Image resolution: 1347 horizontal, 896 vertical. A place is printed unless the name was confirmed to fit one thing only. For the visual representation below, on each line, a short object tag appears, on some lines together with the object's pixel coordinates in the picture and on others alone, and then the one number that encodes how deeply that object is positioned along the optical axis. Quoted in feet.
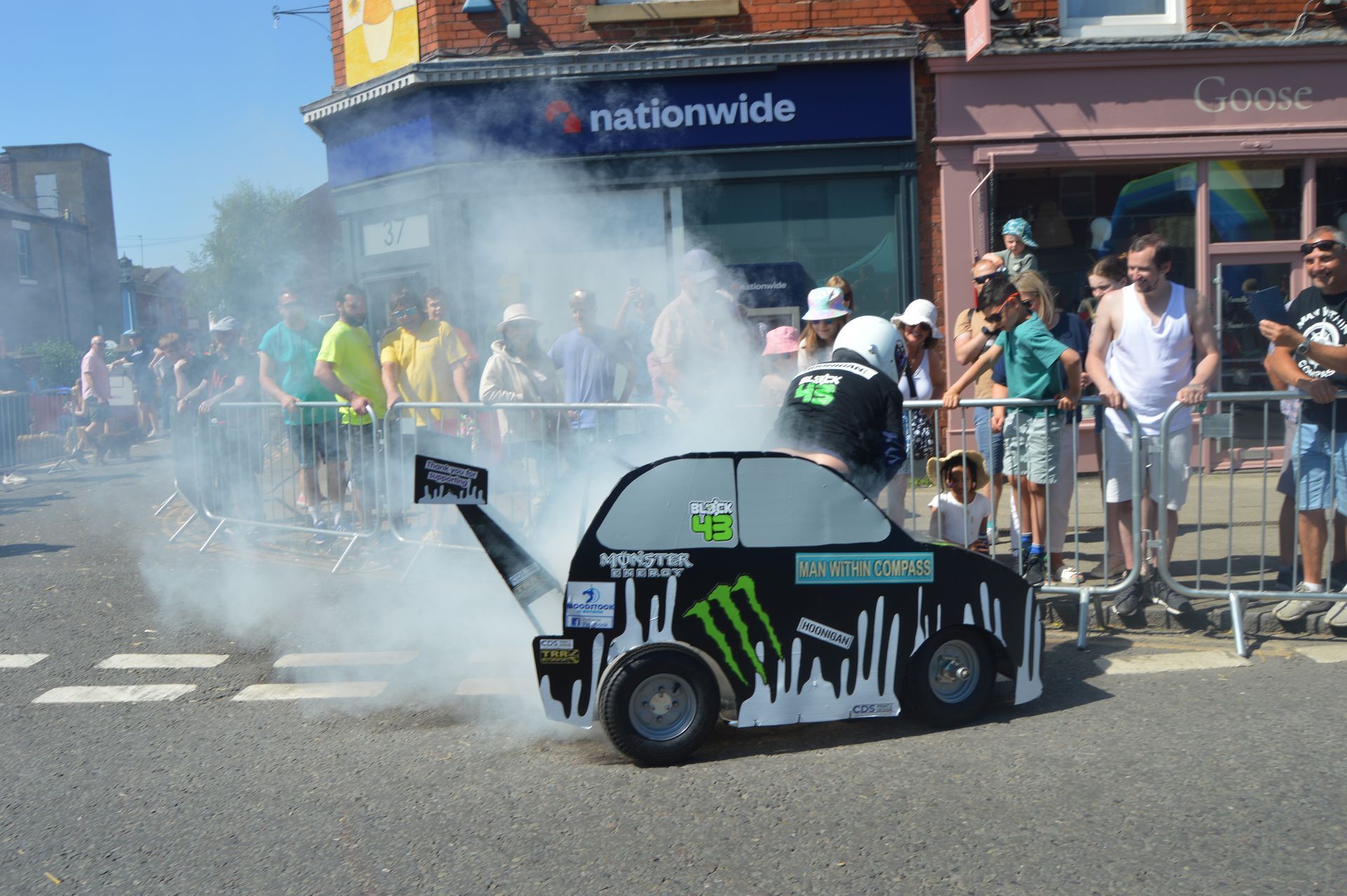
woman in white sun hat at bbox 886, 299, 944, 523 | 20.02
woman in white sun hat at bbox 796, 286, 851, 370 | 18.66
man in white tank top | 18.57
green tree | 33.83
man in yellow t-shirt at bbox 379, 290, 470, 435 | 26.30
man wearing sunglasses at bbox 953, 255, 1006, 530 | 20.84
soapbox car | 12.91
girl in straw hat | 19.80
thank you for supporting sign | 13.48
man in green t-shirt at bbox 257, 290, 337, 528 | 25.84
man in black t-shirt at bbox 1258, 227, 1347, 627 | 17.66
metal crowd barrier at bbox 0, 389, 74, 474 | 51.44
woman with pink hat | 20.68
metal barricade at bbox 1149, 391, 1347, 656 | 17.47
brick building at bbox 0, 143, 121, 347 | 92.79
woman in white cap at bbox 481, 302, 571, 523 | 24.66
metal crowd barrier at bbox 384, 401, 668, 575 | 21.20
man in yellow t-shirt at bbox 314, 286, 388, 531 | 24.38
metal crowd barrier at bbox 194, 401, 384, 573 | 24.47
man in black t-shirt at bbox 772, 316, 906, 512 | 14.79
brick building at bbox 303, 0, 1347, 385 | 34.40
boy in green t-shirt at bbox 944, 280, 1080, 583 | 19.31
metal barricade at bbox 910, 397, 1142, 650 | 18.15
